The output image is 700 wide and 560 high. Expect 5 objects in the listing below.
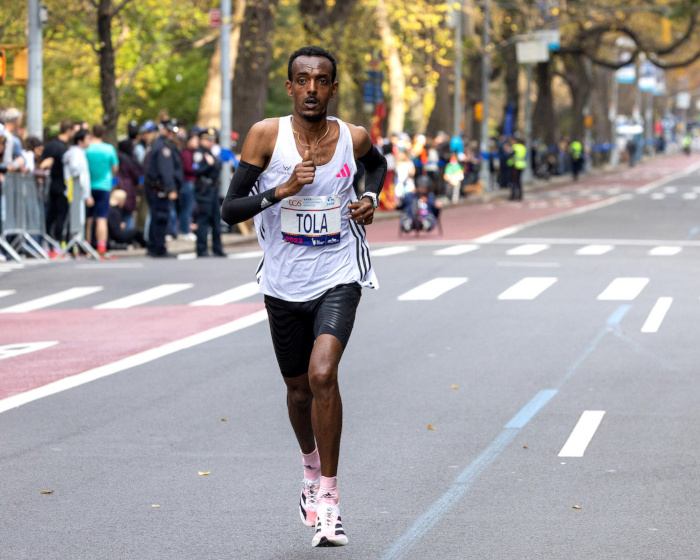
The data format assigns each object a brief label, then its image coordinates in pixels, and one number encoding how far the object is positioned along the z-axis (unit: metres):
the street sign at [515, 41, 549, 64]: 47.62
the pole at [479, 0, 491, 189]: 45.38
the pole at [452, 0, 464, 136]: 41.88
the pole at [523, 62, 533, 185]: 53.50
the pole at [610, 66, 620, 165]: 87.38
